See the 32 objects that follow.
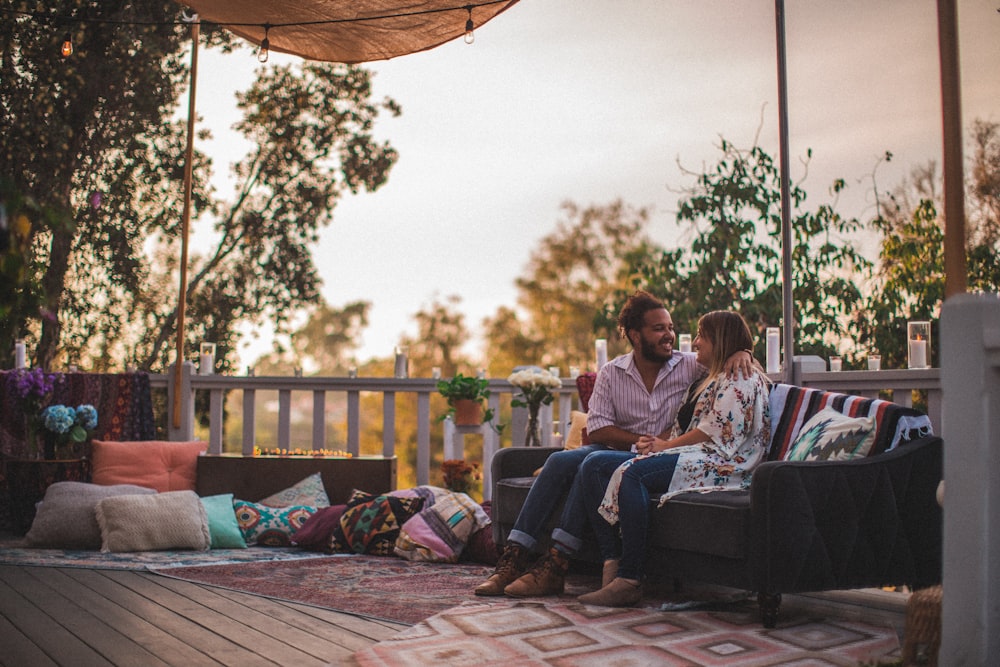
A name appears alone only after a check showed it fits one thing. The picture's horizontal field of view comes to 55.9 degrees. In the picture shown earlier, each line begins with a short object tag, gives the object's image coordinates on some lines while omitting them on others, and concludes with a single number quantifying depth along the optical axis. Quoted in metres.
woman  3.09
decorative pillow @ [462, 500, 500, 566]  4.13
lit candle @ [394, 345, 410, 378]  5.54
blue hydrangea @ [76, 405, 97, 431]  5.16
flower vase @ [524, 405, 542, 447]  4.58
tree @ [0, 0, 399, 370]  7.61
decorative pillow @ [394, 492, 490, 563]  4.18
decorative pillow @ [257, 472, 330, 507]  4.79
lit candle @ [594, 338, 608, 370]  4.49
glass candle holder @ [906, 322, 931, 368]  3.71
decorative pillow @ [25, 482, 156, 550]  4.35
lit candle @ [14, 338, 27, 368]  5.61
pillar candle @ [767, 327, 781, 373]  4.14
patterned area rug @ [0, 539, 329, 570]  3.87
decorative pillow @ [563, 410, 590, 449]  4.17
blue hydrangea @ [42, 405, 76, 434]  5.01
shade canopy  3.54
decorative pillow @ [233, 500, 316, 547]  4.57
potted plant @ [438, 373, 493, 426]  5.02
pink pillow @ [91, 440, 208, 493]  4.95
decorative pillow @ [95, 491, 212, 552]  4.27
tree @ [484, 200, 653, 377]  16.08
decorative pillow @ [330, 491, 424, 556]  4.33
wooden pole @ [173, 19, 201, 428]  5.30
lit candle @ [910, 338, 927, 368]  3.70
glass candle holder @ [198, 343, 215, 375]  5.73
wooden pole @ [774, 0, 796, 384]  3.77
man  3.33
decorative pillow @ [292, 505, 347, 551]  4.45
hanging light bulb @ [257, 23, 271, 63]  3.66
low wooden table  4.92
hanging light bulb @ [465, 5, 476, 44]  3.53
